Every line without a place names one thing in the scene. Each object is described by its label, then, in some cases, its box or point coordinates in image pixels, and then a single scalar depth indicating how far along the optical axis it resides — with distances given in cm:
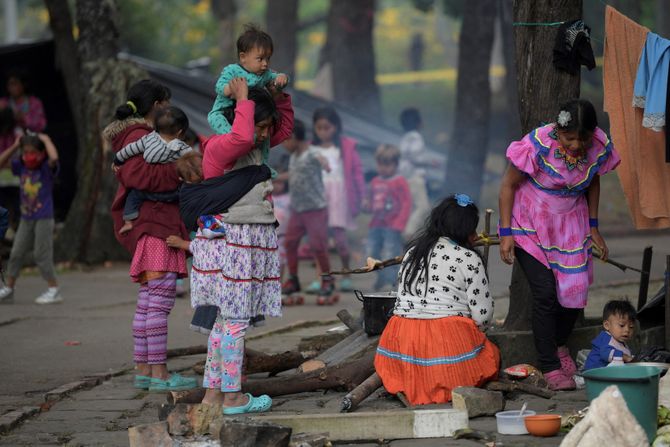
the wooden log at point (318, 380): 1395
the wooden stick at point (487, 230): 1489
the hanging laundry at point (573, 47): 1479
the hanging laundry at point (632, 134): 1473
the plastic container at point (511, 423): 1147
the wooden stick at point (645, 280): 1593
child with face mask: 2256
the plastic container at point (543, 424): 1130
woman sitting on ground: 1322
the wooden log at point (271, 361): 1500
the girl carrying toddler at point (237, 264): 1289
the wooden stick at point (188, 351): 1717
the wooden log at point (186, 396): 1304
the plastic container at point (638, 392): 1065
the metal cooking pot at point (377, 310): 1501
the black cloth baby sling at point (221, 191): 1291
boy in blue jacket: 1370
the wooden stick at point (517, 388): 1325
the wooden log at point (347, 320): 1637
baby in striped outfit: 1501
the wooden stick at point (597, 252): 1441
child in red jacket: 2441
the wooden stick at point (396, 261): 1456
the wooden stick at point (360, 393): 1264
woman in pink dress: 1374
